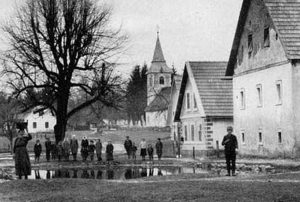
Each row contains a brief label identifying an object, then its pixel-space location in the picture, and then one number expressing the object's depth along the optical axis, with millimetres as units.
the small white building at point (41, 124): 146875
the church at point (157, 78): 138375
